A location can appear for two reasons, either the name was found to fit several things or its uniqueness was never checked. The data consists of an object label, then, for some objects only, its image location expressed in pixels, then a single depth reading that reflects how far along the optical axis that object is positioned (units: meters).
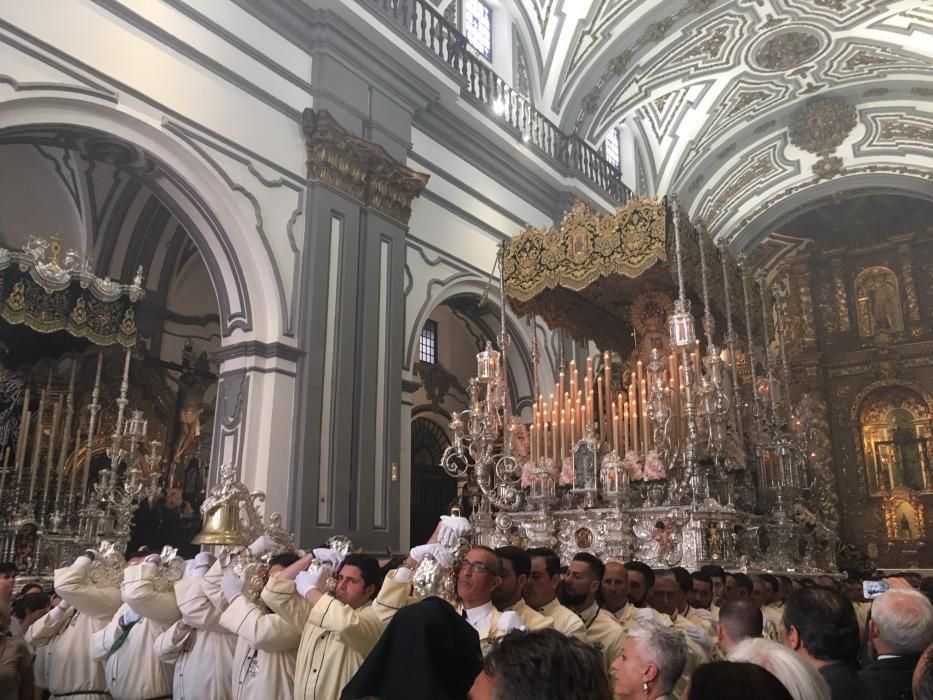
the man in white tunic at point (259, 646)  3.43
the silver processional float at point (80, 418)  7.38
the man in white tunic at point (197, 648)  3.80
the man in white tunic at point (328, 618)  3.09
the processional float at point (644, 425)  7.26
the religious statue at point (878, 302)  18.25
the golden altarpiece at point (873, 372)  16.95
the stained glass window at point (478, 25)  11.48
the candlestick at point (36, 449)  7.81
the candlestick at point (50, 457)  7.86
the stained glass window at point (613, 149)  15.01
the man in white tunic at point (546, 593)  3.46
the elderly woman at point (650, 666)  2.13
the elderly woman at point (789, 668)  2.02
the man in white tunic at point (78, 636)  4.15
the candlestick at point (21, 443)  7.87
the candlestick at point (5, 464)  7.88
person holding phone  2.54
